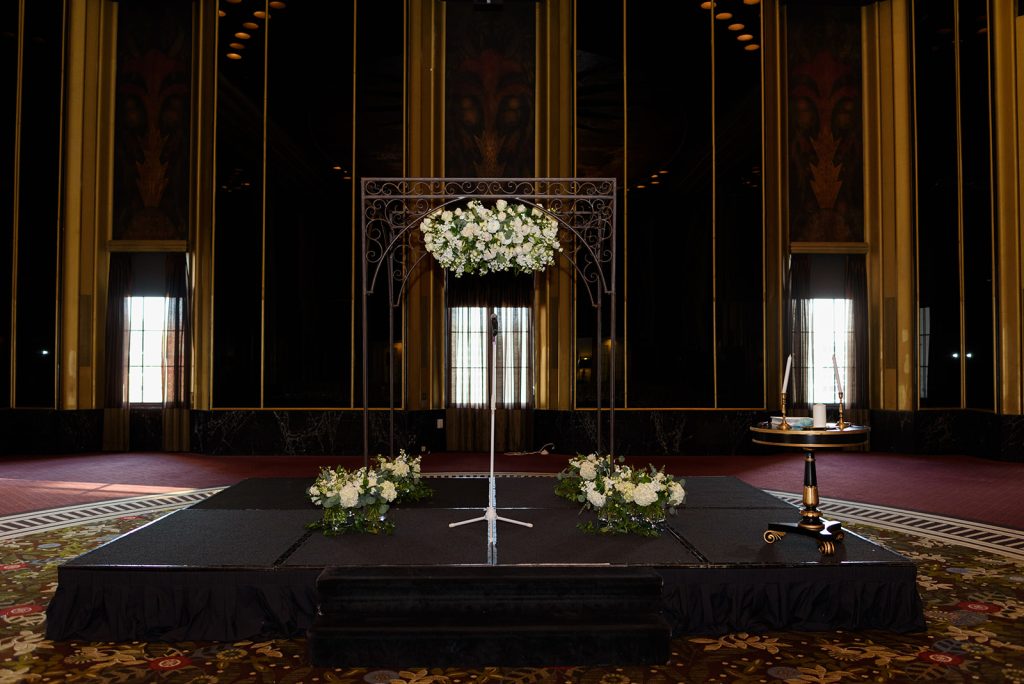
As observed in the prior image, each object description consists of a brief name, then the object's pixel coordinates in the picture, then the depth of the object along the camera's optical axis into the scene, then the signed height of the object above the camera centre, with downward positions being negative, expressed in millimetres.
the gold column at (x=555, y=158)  10688 +2875
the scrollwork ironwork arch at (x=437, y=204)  9961 +1881
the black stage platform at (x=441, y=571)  3682 -1034
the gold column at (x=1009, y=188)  9570 +2169
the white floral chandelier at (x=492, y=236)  5465 +922
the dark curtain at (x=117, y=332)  10727 +492
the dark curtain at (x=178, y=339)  10711 +392
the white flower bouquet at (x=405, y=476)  5441 -777
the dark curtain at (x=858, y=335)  10906 +412
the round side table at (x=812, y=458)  4020 -512
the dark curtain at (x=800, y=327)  10836 +524
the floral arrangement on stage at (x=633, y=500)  4398 -775
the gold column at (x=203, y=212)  10734 +2145
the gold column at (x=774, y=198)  10750 +2316
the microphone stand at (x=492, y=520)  4031 -918
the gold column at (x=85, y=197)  10680 +2358
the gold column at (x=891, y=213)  10797 +2117
